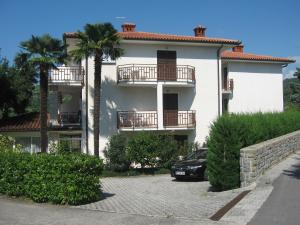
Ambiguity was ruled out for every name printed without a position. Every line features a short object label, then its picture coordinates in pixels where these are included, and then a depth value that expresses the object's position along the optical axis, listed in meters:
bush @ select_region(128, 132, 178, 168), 24.36
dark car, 19.34
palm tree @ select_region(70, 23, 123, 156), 23.89
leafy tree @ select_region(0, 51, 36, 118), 31.89
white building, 26.72
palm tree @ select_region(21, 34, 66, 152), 24.08
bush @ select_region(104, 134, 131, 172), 24.72
